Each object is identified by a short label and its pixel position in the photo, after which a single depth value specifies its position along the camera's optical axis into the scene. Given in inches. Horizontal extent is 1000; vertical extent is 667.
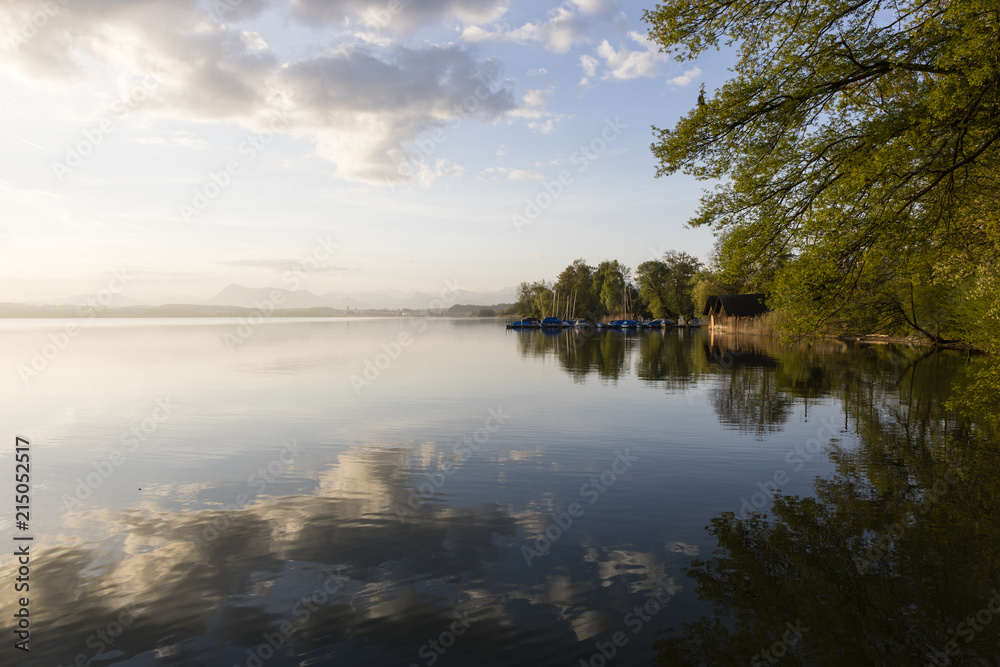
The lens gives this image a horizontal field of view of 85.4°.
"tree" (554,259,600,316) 7057.1
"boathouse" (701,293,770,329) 3592.5
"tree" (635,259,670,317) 5743.1
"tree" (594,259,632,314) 6432.1
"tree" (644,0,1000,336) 455.8
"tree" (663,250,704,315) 5526.6
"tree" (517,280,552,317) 6886.8
